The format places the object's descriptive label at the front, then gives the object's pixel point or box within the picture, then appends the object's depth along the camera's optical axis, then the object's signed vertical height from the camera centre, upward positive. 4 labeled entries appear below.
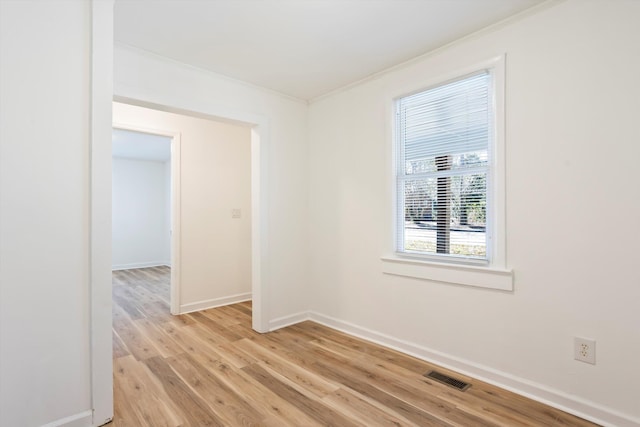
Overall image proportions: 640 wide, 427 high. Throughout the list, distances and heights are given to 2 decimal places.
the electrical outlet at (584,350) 1.88 -0.80
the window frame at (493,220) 2.22 -0.04
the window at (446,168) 2.38 +0.37
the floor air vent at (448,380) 2.24 -1.19
